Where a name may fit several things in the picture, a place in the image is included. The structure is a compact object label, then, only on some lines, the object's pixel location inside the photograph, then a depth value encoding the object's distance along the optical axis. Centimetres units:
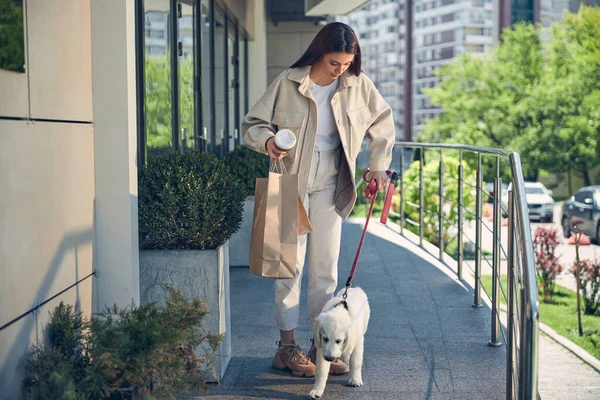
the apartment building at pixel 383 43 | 12581
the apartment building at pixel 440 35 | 9988
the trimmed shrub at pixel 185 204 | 389
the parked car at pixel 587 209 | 2519
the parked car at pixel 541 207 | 3722
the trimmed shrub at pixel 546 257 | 1388
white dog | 358
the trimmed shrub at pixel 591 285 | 1275
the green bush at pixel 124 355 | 283
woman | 389
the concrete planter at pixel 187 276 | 389
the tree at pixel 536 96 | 4931
